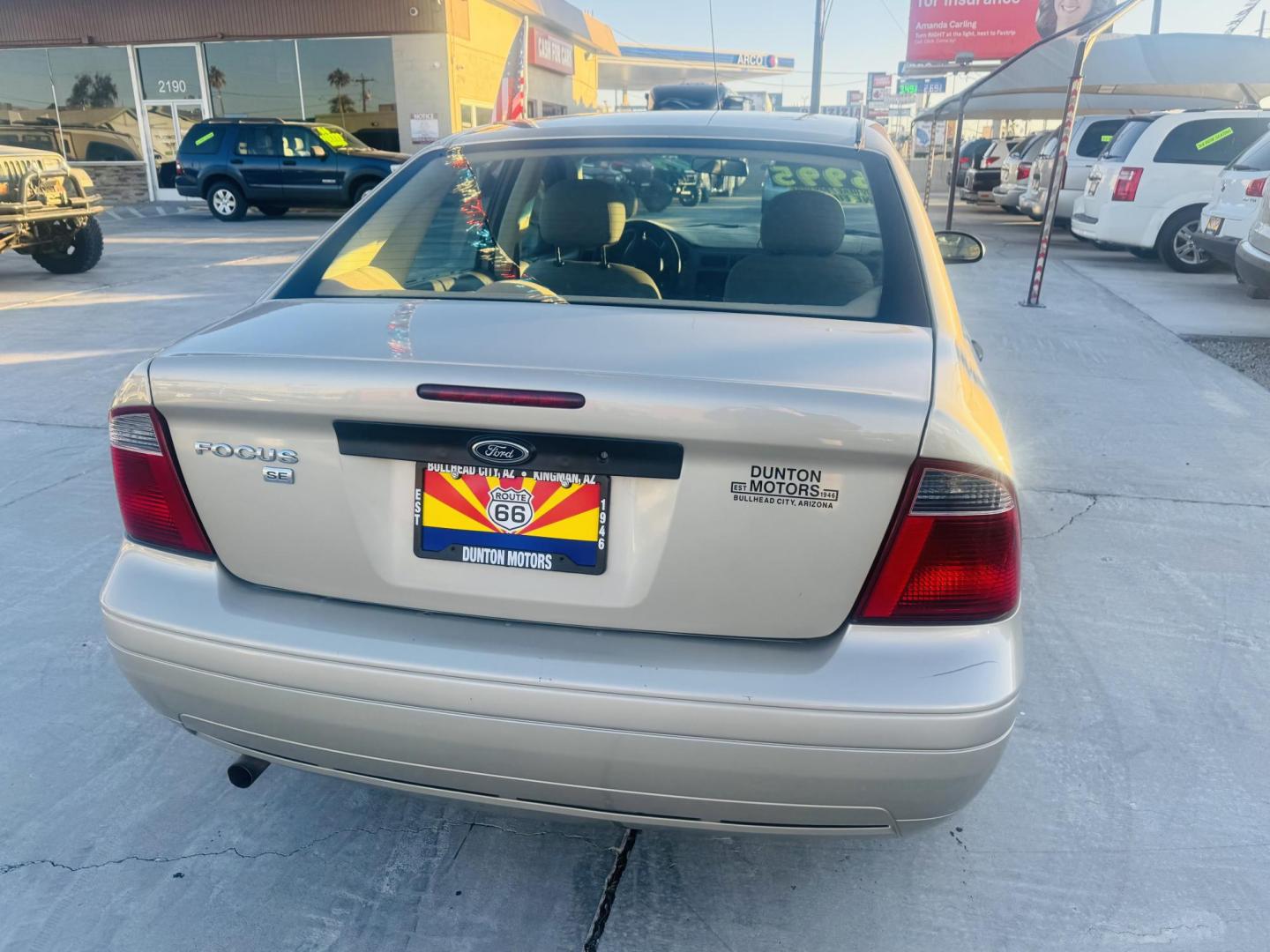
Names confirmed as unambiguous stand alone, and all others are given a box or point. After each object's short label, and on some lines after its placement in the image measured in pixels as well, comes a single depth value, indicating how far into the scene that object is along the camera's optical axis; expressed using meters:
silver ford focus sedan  1.61
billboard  32.66
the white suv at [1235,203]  8.55
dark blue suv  17.83
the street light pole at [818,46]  21.75
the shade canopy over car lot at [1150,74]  19.86
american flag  9.72
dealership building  20.97
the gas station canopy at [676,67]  50.28
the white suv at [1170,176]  11.32
